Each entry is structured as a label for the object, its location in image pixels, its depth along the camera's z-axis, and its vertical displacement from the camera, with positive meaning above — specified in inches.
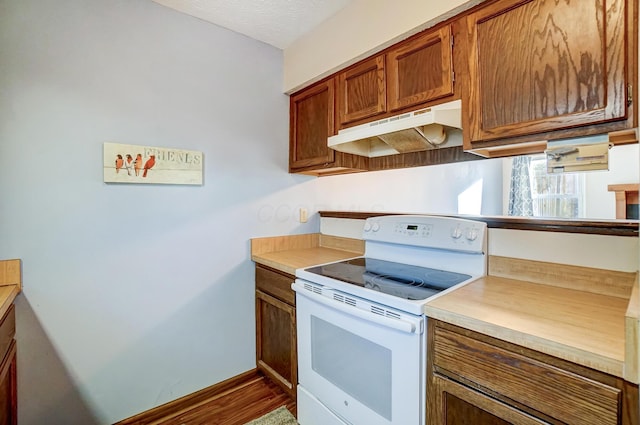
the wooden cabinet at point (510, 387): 28.6 -19.2
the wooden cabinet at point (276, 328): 67.8 -28.7
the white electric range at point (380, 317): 43.3 -17.2
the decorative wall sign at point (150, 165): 61.0 +10.4
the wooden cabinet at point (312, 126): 75.4 +23.1
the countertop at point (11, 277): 50.7 -11.2
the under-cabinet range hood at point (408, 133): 52.1 +16.0
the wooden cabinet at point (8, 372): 43.8 -25.0
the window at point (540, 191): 89.8 +6.3
